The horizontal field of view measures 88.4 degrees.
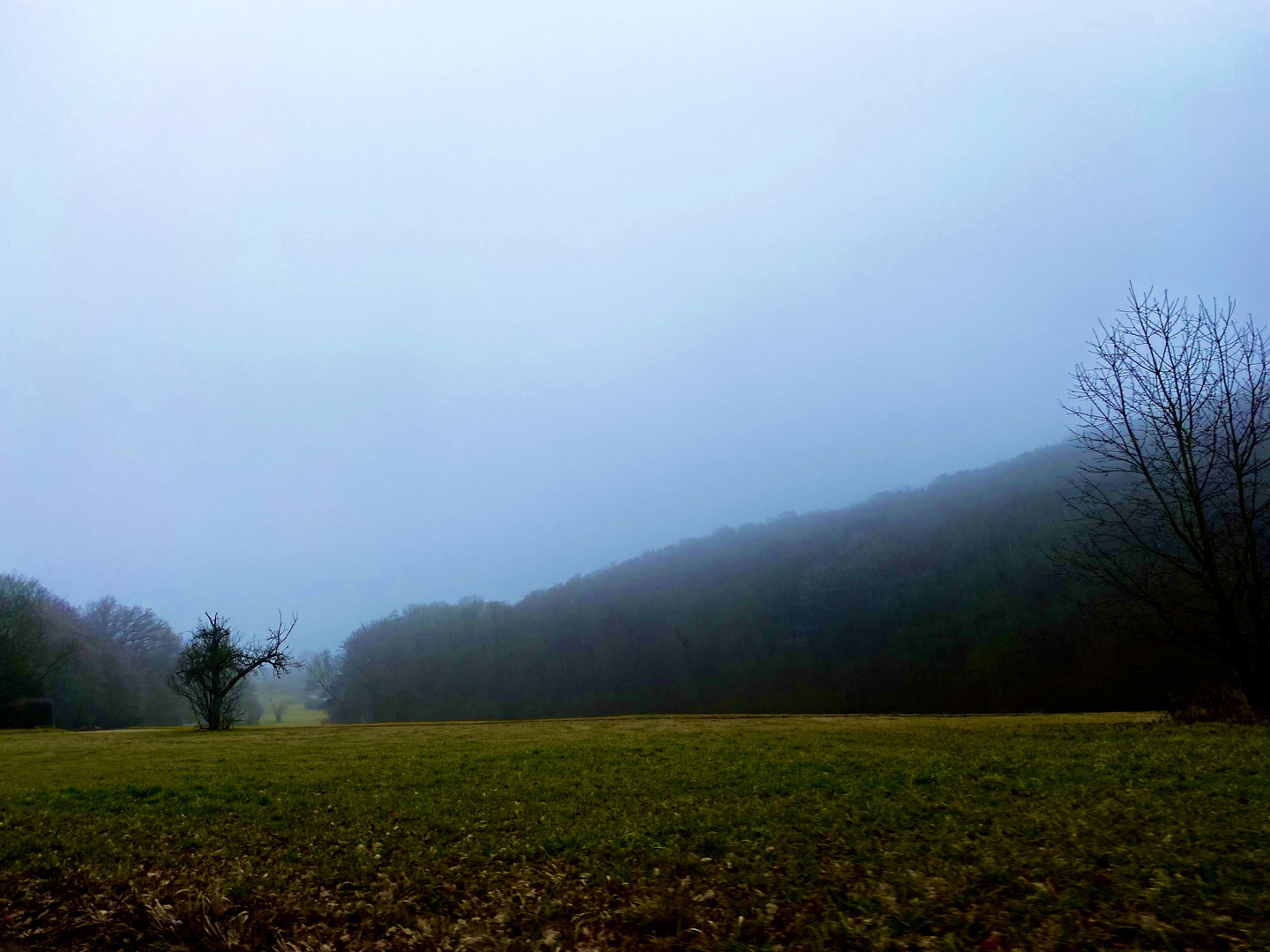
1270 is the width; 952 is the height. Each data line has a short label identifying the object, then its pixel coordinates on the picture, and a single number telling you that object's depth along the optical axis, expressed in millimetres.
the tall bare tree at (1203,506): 16875
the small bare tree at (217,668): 36625
